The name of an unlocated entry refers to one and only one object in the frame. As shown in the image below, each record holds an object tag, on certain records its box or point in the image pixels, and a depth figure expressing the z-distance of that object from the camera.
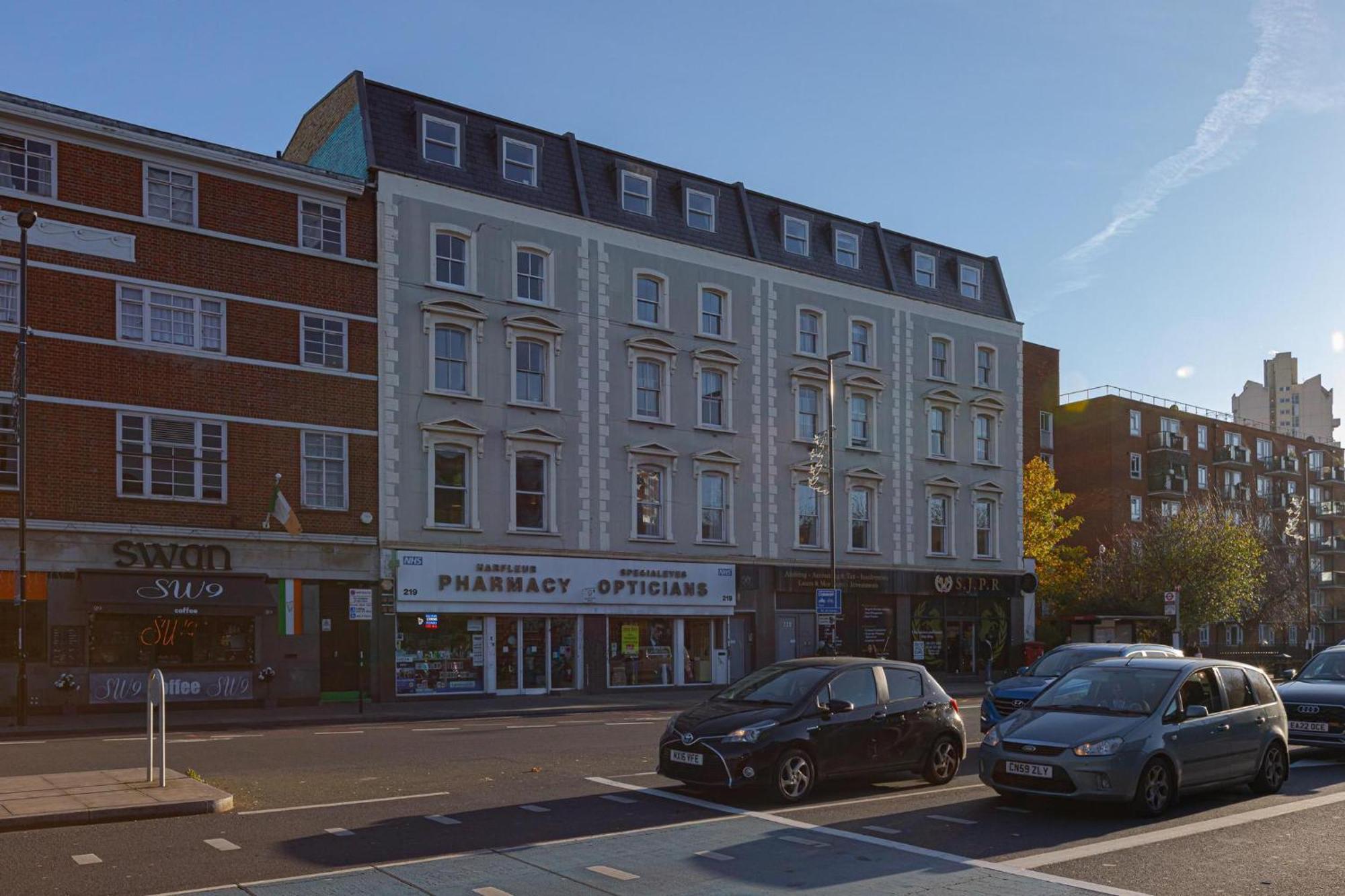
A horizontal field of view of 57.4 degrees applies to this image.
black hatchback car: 12.45
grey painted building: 31.77
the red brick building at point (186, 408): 26.05
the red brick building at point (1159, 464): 68.75
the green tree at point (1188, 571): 52.03
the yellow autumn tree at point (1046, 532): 53.28
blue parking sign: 32.59
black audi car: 16.23
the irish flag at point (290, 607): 28.72
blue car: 17.83
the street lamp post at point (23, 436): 22.48
